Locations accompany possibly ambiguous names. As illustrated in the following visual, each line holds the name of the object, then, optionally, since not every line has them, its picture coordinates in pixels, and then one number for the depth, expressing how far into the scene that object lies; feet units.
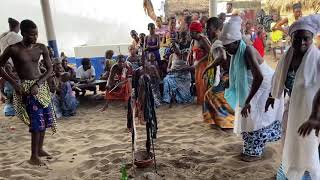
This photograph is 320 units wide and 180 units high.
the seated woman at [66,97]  17.18
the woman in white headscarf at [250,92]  8.54
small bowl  9.26
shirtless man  9.67
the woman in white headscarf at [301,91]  6.03
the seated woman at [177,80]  17.41
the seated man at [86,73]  20.06
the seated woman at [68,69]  19.72
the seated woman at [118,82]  16.34
